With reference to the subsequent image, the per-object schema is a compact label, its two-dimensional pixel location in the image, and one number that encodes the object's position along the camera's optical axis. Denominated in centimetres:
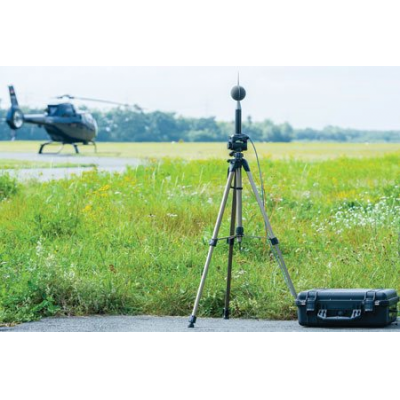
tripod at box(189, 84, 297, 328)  892
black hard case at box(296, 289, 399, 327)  890
